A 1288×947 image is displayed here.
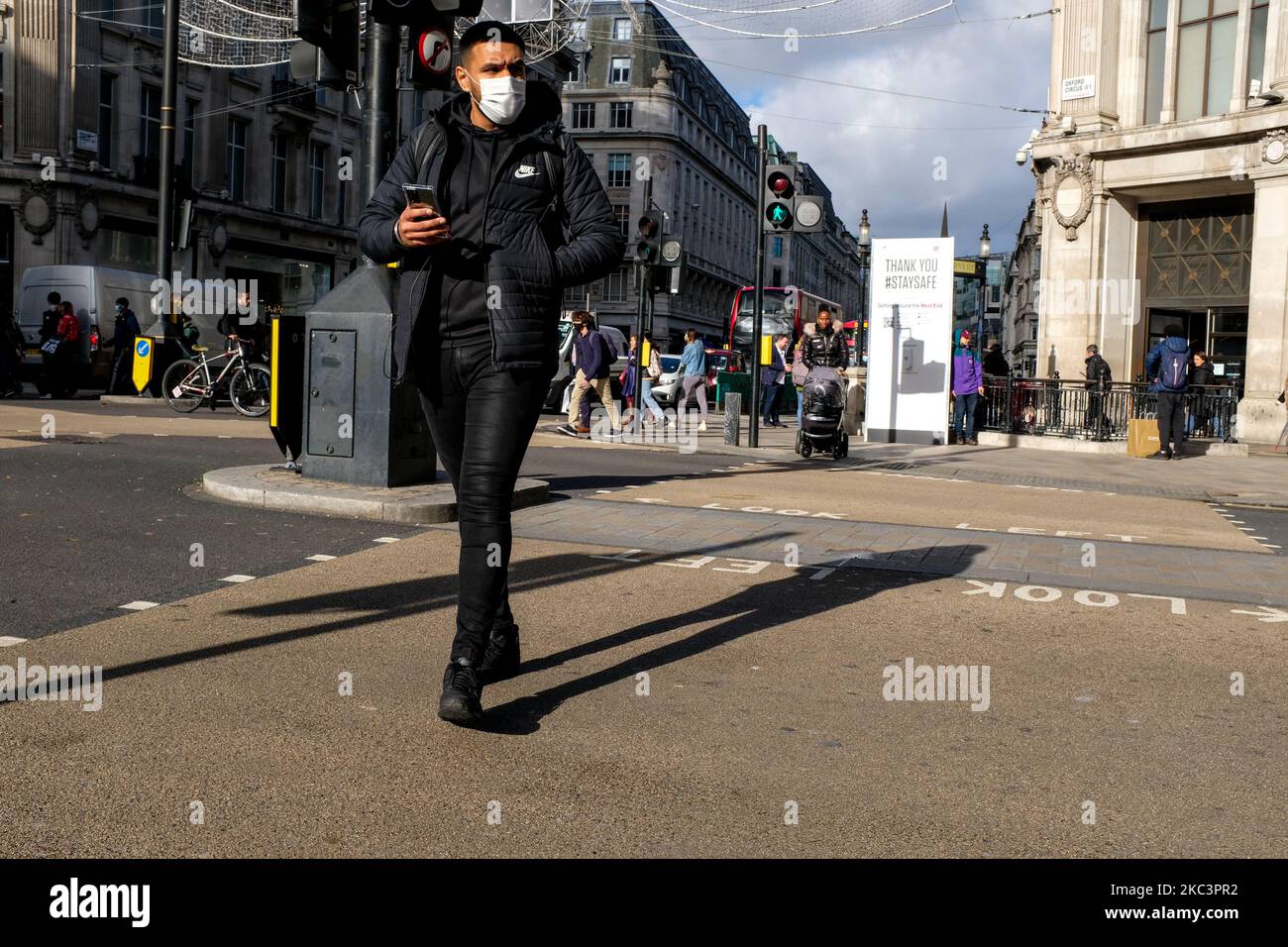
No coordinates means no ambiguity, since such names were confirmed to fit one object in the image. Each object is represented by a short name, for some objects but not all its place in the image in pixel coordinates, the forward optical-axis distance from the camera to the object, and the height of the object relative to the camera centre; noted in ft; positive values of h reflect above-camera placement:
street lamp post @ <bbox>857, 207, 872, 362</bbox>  101.81 +15.27
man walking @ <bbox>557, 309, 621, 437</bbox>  56.54 +1.40
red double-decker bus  135.23 +10.68
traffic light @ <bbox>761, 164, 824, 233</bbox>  49.83 +8.14
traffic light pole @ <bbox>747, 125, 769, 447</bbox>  50.79 +4.66
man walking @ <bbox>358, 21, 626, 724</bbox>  12.21 +1.30
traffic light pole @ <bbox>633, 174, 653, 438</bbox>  62.07 +4.60
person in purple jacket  66.90 +1.76
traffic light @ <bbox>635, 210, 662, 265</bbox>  59.93 +8.09
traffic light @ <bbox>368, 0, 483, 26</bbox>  23.34 +7.30
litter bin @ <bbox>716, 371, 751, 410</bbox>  91.02 +1.85
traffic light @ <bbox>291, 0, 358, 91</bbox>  24.81 +7.21
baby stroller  49.47 -0.14
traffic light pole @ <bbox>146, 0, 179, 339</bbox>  63.57 +11.24
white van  76.43 +5.44
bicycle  60.39 +0.39
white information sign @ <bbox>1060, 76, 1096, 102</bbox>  82.84 +22.03
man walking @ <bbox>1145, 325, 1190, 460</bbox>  62.90 +1.90
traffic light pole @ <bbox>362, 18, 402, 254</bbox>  26.30 +6.40
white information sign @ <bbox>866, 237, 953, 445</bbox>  62.90 +3.69
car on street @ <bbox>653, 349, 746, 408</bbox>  96.07 +3.19
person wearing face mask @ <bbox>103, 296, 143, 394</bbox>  69.10 +2.69
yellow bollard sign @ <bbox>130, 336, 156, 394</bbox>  63.98 +1.36
